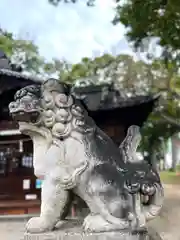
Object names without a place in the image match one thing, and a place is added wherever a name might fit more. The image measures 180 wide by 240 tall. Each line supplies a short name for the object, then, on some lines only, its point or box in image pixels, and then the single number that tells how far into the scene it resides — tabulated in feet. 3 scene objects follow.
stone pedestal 6.46
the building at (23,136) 28.73
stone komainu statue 6.66
